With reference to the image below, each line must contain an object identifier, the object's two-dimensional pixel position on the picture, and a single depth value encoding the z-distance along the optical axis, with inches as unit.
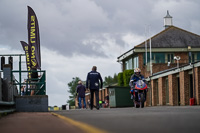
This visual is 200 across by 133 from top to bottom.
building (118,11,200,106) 1983.3
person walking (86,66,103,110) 932.0
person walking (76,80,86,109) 1325.0
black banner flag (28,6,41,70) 1015.6
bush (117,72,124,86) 2779.3
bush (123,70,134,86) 2650.1
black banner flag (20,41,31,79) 1479.6
